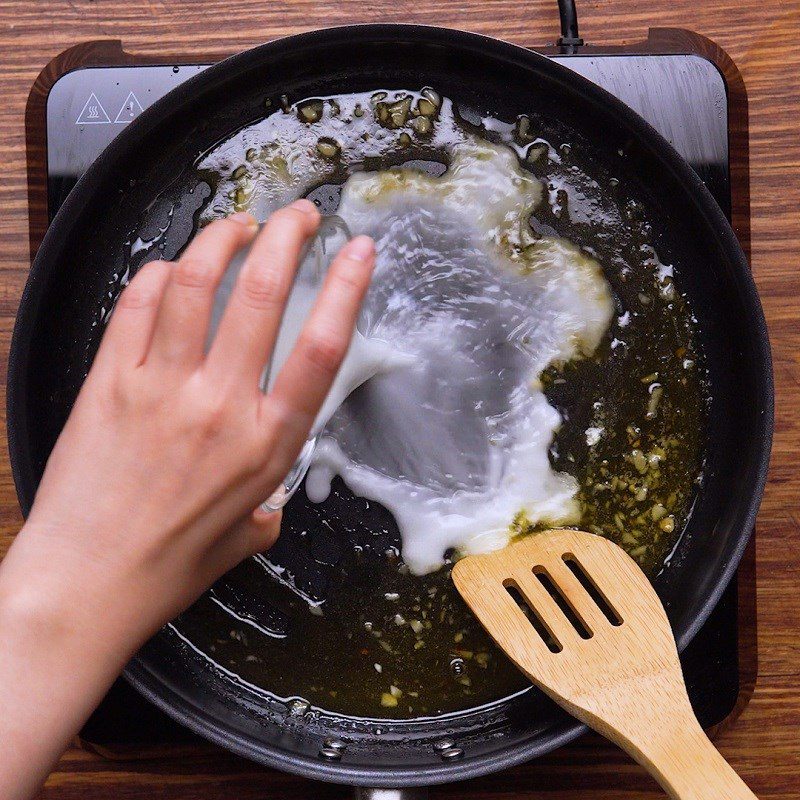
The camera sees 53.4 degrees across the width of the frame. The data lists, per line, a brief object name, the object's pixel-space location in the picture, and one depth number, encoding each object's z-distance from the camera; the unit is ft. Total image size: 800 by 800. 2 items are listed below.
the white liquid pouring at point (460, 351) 2.22
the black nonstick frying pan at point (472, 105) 2.03
